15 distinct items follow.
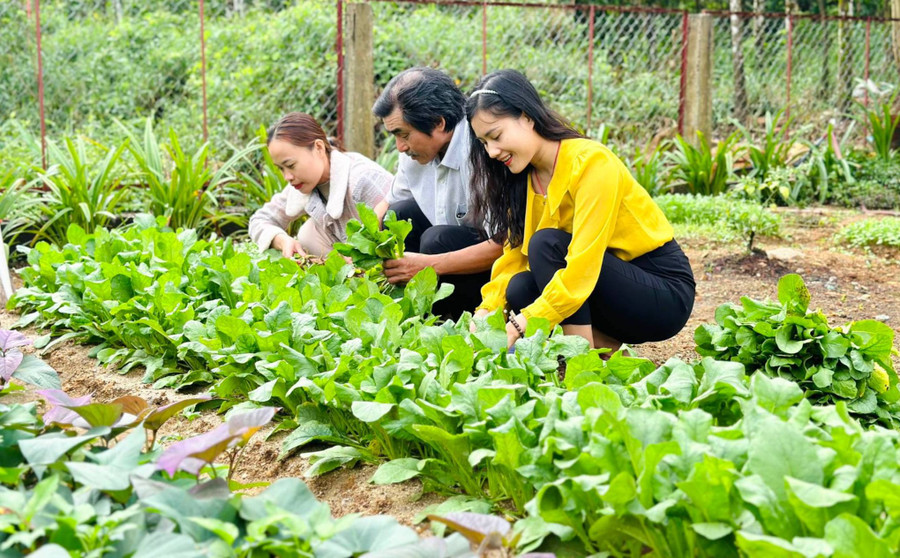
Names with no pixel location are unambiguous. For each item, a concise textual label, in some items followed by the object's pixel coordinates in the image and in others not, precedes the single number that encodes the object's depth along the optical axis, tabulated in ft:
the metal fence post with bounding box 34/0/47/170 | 20.43
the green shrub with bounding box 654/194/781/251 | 19.85
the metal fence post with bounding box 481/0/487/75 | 24.23
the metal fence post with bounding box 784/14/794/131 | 30.33
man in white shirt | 11.37
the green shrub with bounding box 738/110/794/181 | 27.26
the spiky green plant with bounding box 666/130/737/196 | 26.43
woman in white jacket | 12.92
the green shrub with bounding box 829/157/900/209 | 27.61
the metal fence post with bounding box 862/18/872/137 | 32.50
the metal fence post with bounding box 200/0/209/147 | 21.68
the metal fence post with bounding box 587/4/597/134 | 25.77
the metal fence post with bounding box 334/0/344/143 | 22.99
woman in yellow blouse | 9.53
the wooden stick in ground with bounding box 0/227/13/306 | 14.38
